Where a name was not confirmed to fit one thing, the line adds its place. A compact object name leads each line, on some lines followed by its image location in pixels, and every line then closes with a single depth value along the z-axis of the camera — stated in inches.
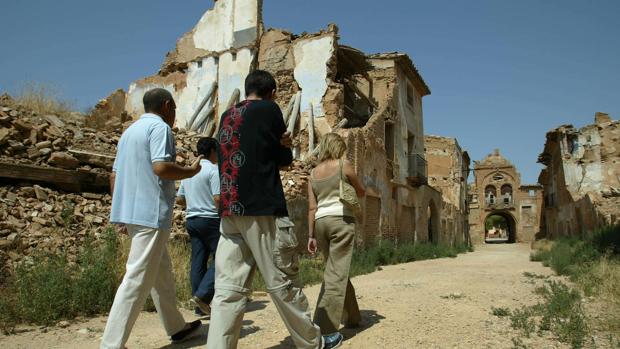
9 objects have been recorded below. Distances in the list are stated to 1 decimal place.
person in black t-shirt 108.7
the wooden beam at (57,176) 257.6
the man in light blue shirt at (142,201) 113.8
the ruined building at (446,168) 1266.0
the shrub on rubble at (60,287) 163.0
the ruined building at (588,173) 789.2
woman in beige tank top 140.6
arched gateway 1804.9
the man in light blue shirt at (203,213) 179.0
